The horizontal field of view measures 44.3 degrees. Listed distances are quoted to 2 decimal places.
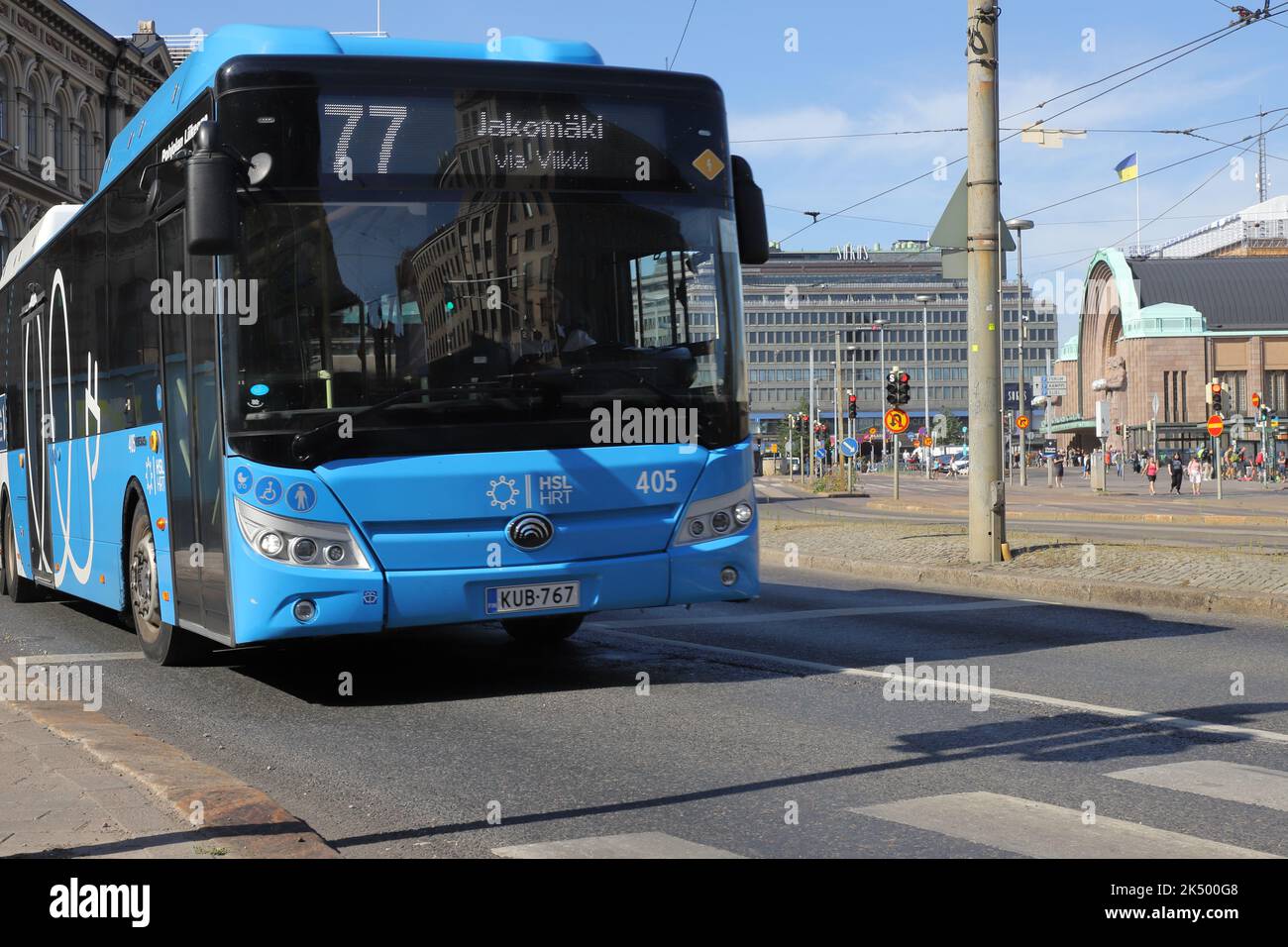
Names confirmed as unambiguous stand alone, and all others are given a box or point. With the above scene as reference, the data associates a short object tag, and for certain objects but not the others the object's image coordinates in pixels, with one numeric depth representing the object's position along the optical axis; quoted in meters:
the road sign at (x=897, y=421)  42.25
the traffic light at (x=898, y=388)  43.75
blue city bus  7.93
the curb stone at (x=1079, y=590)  12.57
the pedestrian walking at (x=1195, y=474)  52.05
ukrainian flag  68.31
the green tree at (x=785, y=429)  145.38
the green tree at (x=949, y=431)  155.25
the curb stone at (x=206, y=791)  4.84
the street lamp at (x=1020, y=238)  57.28
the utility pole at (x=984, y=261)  15.80
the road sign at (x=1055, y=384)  80.97
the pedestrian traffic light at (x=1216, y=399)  46.03
